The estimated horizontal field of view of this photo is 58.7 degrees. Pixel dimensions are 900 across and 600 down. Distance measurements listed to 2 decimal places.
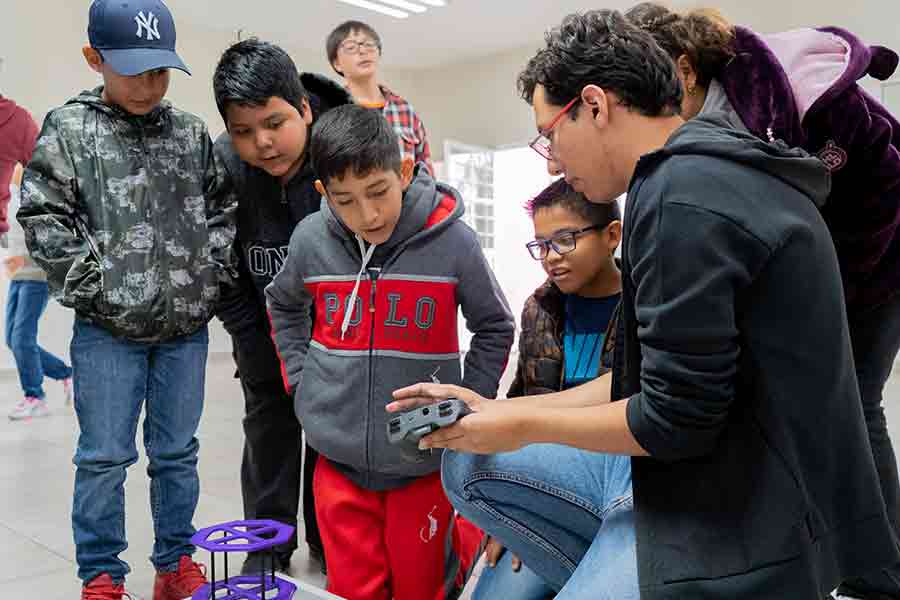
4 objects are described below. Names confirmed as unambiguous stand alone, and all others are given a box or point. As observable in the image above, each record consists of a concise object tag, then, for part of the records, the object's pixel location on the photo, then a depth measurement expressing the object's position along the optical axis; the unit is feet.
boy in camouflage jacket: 4.99
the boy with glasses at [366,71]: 9.47
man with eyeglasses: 2.63
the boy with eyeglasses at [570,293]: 4.90
